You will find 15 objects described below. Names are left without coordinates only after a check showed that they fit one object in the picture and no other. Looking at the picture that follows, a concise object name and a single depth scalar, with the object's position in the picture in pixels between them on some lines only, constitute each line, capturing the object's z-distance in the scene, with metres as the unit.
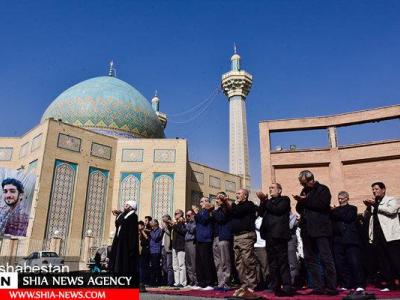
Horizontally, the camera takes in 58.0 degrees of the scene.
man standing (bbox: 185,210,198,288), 6.44
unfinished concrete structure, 9.05
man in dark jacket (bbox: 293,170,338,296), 4.26
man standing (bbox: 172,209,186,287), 6.75
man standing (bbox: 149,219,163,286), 7.14
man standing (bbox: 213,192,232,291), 5.22
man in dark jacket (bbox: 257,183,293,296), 4.21
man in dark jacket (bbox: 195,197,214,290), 5.84
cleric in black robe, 4.79
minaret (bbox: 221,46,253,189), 27.52
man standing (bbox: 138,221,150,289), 7.33
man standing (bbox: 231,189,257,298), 4.69
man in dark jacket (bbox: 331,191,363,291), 4.73
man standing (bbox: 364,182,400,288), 4.62
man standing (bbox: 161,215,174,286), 7.31
